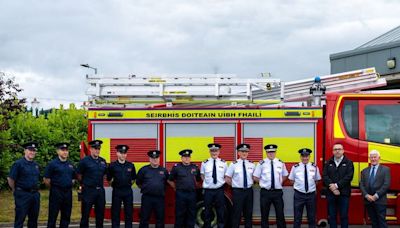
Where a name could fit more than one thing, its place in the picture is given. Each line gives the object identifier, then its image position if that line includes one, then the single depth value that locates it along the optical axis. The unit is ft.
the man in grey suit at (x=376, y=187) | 31.14
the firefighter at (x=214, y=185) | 32.81
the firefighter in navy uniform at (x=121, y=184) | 33.09
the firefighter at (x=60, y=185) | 32.78
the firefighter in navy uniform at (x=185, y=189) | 32.78
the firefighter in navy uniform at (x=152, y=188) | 32.71
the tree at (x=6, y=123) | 49.52
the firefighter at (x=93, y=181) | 32.78
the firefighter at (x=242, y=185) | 32.76
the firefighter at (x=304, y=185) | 32.32
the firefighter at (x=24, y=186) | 31.91
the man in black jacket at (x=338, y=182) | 31.60
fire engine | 32.58
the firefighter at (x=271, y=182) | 32.60
